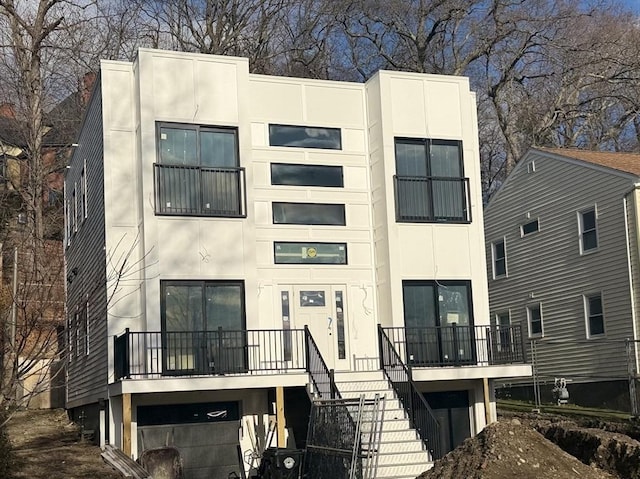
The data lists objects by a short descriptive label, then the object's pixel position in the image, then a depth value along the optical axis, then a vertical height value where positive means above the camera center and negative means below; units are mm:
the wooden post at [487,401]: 20000 -1278
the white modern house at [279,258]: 18391 +1989
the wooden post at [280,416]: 17906 -1247
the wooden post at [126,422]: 17297 -1192
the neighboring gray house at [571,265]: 25609 +2257
